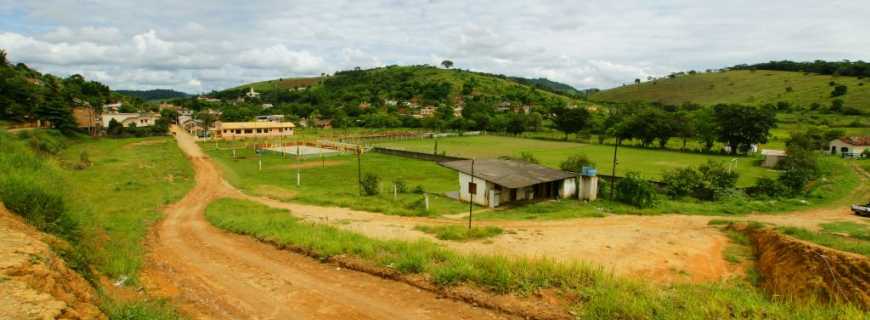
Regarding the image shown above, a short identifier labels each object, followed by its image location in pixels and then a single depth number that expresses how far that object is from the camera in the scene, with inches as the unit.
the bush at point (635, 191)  898.7
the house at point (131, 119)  2604.8
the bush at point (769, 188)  1018.1
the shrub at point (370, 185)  975.6
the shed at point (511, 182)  893.8
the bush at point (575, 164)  1152.9
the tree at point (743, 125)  1953.7
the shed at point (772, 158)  1573.6
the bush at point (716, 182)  997.2
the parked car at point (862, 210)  830.6
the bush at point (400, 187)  1037.5
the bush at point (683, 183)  1016.2
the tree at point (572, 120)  2837.1
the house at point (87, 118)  2352.6
